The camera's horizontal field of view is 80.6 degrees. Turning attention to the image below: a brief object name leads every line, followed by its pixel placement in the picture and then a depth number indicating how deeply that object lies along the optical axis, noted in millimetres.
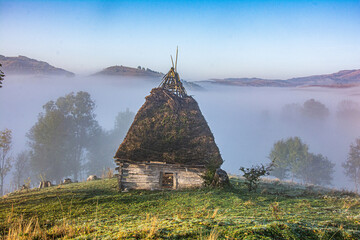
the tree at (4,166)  33438
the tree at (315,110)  119938
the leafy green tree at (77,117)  47594
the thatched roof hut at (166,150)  14883
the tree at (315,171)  48562
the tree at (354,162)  47250
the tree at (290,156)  47812
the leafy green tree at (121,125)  65938
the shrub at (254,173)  14384
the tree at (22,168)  43991
